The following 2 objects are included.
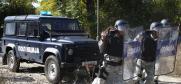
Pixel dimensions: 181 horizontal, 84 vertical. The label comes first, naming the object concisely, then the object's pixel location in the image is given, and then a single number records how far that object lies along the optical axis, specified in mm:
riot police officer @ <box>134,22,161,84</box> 5362
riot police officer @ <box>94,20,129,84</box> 4433
